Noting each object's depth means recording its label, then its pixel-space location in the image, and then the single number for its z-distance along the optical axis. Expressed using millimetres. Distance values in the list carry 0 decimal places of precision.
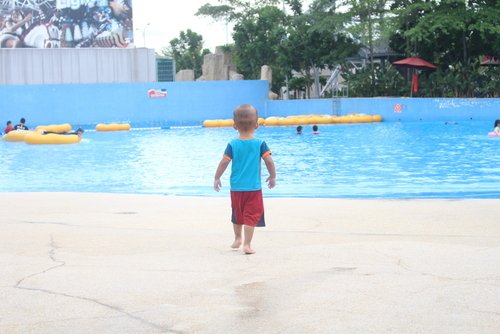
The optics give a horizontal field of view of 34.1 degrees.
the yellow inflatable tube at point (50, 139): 26141
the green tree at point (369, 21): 36562
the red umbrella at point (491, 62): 41938
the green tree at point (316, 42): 40031
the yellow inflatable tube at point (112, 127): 34969
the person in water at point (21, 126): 30014
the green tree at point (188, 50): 67000
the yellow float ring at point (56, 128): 33722
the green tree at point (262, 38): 43275
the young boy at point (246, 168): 6047
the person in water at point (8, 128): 30094
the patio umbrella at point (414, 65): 37406
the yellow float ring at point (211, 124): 35781
